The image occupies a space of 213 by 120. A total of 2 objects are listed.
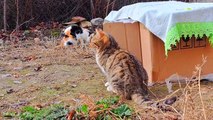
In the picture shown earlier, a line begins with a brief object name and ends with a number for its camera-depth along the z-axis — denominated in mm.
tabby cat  3945
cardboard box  4445
